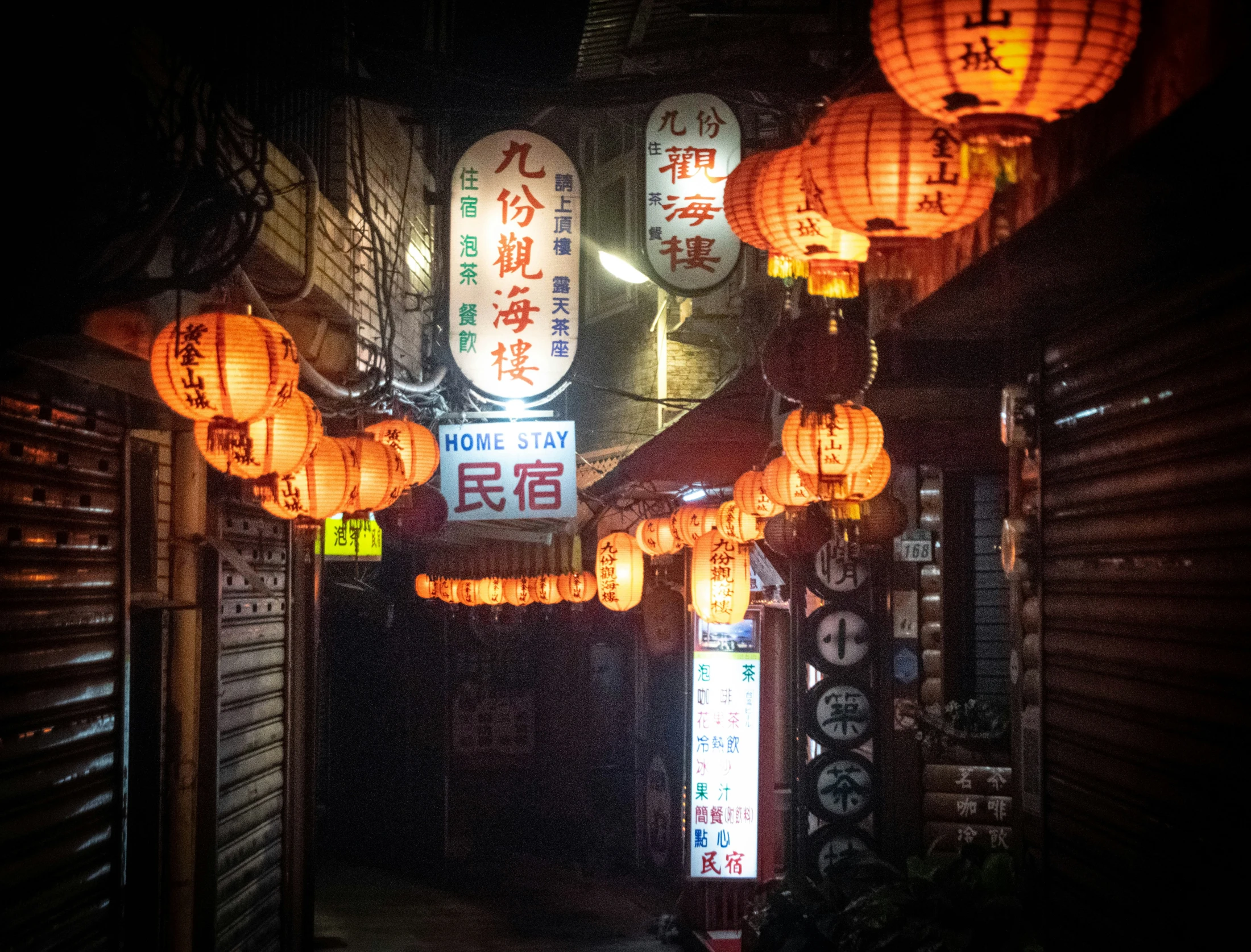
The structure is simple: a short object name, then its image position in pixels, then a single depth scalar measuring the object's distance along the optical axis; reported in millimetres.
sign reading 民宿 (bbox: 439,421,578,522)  14336
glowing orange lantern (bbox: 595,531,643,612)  17938
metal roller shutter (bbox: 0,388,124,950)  6586
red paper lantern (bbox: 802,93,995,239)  4781
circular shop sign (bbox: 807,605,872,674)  14016
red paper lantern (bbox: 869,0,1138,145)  3668
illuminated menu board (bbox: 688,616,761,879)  15930
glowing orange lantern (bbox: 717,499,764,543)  13352
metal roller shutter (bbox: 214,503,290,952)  10617
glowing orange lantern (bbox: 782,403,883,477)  8625
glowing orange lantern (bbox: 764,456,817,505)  10766
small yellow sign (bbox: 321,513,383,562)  17734
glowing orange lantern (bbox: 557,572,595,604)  22922
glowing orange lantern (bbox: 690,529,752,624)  14508
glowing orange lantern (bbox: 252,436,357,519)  9142
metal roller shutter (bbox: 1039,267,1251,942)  4816
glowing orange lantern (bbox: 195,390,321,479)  7141
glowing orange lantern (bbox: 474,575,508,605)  23500
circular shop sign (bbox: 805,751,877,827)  13812
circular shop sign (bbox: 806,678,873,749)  13938
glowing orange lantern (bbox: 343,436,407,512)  10086
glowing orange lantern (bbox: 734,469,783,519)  12289
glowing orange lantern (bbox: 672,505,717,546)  15539
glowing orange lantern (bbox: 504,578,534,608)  23578
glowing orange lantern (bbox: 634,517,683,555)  17562
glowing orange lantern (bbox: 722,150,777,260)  6344
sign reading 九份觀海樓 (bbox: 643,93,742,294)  12156
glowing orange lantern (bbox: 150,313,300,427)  6816
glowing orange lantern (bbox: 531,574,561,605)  23547
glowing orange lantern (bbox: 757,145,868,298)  6113
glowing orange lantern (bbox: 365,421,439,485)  11805
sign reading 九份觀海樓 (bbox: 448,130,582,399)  13281
